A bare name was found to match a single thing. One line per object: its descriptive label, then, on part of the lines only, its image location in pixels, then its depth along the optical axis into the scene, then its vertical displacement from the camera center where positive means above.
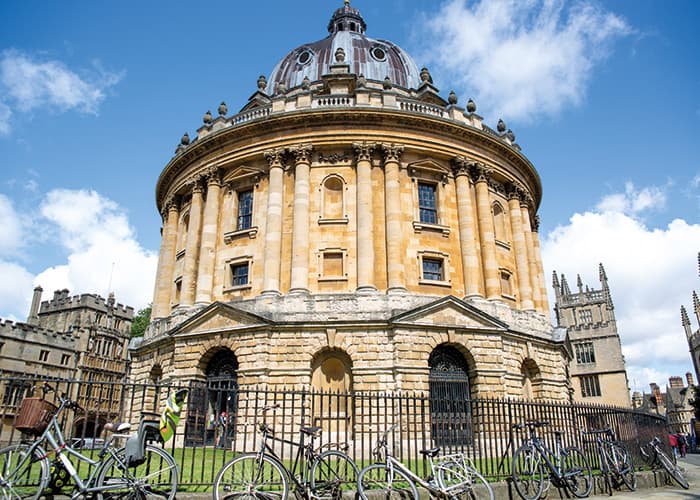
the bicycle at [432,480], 8.92 -0.84
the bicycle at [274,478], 8.14 -0.73
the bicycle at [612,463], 12.29 -0.79
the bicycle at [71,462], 7.47 -0.39
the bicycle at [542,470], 10.54 -0.82
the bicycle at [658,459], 14.03 -0.83
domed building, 21.28 +8.08
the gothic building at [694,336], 56.72 +9.93
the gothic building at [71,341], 44.38 +8.42
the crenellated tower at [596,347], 55.09 +8.71
